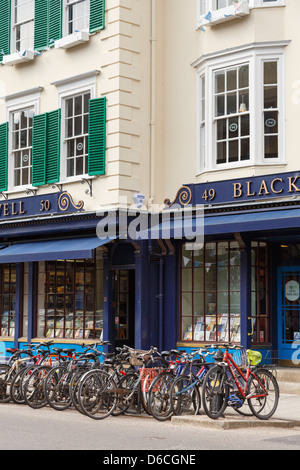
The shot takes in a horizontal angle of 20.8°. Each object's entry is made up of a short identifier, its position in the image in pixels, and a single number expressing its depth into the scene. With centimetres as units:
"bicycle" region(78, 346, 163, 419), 1298
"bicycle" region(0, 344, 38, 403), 1517
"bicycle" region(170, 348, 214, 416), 1286
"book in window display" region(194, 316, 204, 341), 1761
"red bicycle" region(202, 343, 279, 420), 1233
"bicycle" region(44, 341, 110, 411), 1391
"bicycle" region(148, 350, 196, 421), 1275
